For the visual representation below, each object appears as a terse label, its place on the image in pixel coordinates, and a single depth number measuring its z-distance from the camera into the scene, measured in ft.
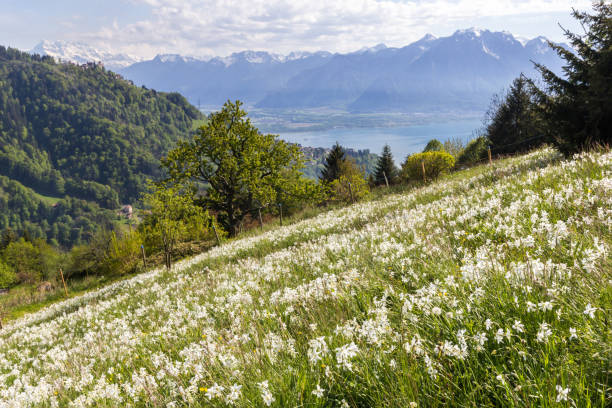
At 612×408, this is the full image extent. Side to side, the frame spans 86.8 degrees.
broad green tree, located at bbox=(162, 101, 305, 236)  98.58
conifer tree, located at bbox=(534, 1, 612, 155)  41.01
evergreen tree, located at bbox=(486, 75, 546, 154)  183.91
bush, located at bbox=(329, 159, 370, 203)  114.59
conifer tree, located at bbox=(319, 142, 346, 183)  216.74
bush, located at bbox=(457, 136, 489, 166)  174.45
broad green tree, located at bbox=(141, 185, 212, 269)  55.47
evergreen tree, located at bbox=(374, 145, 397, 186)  228.02
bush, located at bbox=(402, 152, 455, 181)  106.63
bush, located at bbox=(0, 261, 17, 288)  199.00
